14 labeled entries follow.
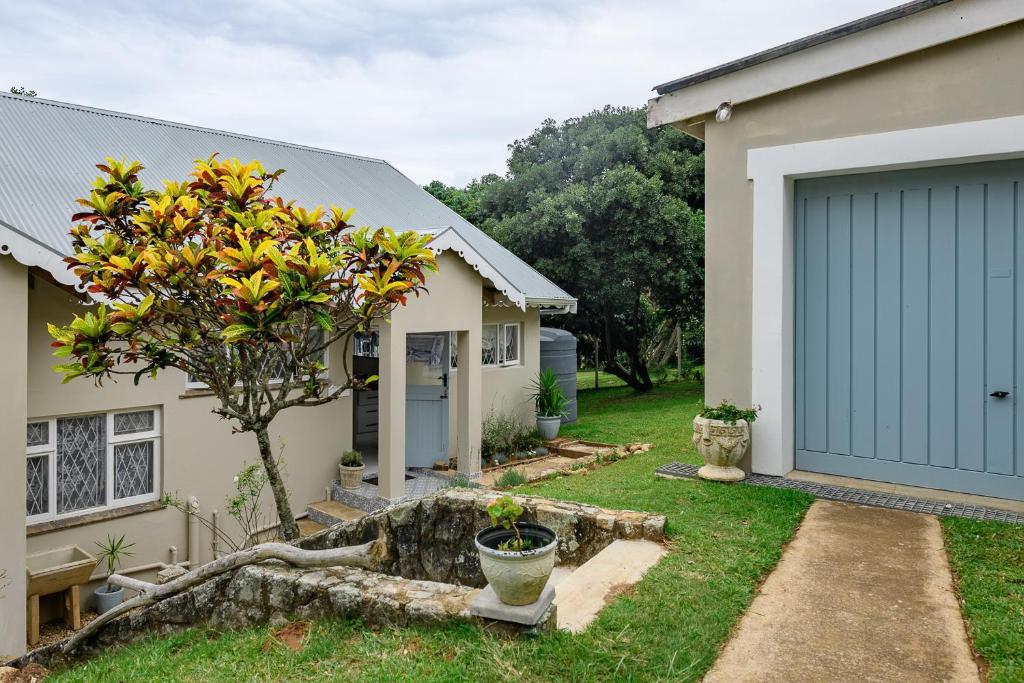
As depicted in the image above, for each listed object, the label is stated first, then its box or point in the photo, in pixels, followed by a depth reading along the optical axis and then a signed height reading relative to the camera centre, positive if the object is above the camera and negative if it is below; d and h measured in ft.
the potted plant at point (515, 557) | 11.07 -3.45
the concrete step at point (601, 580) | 12.68 -4.88
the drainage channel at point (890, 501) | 18.17 -4.39
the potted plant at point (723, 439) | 21.66 -2.92
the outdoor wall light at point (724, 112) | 22.57 +7.80
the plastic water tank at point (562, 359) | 51.79 -0.94
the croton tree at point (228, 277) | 12.95 +1.34
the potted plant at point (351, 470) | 34.06 -6.23
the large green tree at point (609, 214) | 52.95 +10.55
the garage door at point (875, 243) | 19.07 +3.26
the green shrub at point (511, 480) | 28.09 -5.57
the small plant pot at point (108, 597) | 25.03 -9.35
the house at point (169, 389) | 21.63 -1.96
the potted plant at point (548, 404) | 45.19 -3.85
